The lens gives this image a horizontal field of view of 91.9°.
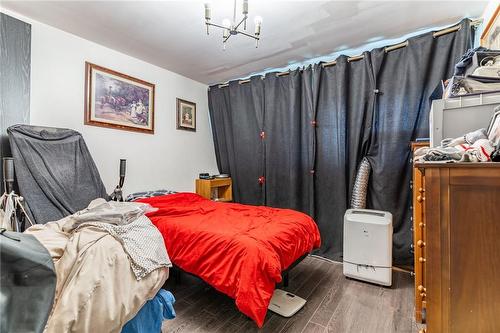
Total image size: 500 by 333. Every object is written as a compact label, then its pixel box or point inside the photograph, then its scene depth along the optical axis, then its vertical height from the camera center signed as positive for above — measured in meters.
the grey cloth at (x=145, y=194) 2.86 -0.34
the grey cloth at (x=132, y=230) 1.28 -0.38
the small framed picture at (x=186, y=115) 3.62 +0.80
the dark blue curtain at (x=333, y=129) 2.54 +0.50
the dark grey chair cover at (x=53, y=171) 1.98 -0.04
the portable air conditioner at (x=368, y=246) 2.32 -0.78
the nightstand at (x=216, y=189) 3.64 -0.34
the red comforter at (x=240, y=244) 1.59 -0.60
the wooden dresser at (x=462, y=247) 0.79 -0.27
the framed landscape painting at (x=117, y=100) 2.66 +0.80
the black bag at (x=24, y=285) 0.53 -0.28
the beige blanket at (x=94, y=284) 1.01 -0.54
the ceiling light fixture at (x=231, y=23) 1.54 +1.07
